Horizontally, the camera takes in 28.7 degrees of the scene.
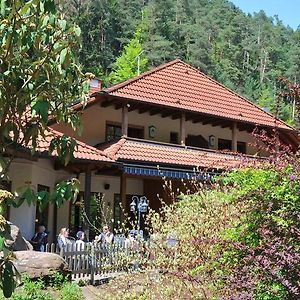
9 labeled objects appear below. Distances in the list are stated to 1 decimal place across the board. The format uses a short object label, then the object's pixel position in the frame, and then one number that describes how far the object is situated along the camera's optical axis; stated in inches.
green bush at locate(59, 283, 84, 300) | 363.3
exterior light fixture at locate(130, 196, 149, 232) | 606.2
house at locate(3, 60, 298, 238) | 699.4
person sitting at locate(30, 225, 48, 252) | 577.3
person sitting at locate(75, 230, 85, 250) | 524.6
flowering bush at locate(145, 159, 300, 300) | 182.1
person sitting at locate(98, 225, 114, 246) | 520.1
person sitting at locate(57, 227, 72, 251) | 516.3
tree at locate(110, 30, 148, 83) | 2374.5
